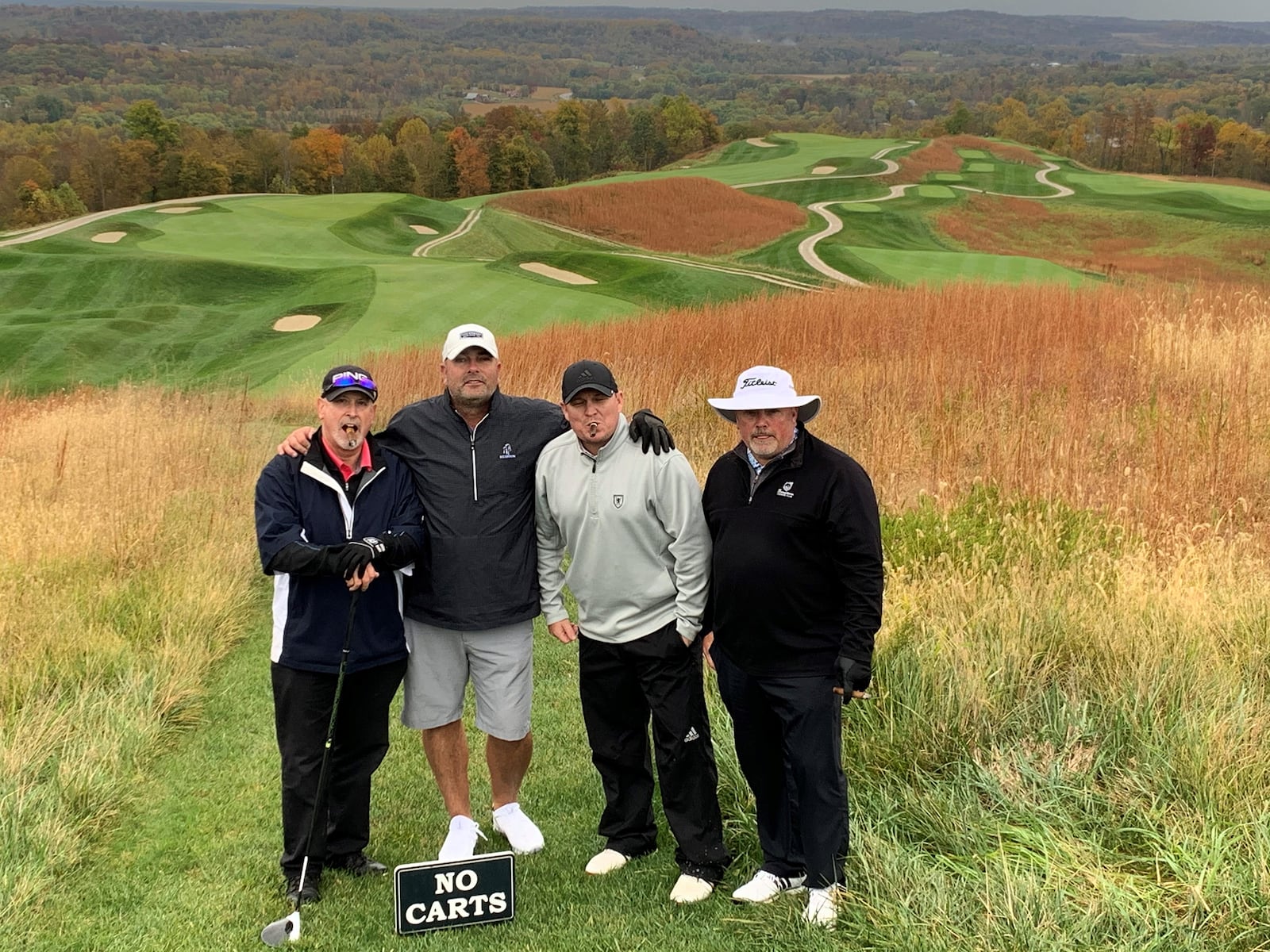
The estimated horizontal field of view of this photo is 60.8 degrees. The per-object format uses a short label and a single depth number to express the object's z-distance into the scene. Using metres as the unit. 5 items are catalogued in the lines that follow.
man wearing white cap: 4.55
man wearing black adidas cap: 4.30
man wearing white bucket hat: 3.89
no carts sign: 4.27
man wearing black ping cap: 4.23
